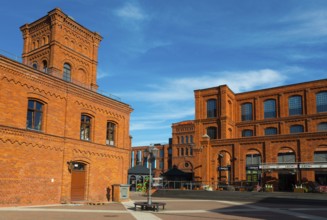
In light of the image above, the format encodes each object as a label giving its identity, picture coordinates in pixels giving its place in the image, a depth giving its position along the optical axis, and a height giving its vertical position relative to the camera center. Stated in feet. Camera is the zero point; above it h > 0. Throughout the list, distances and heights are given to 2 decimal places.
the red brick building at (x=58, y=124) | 67.72 +9.07
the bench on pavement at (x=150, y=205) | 65.21 -7.67
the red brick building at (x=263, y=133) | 120.47 +15.48
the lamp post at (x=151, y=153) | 69.46 +2.35
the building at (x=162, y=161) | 257.55 +2.85
